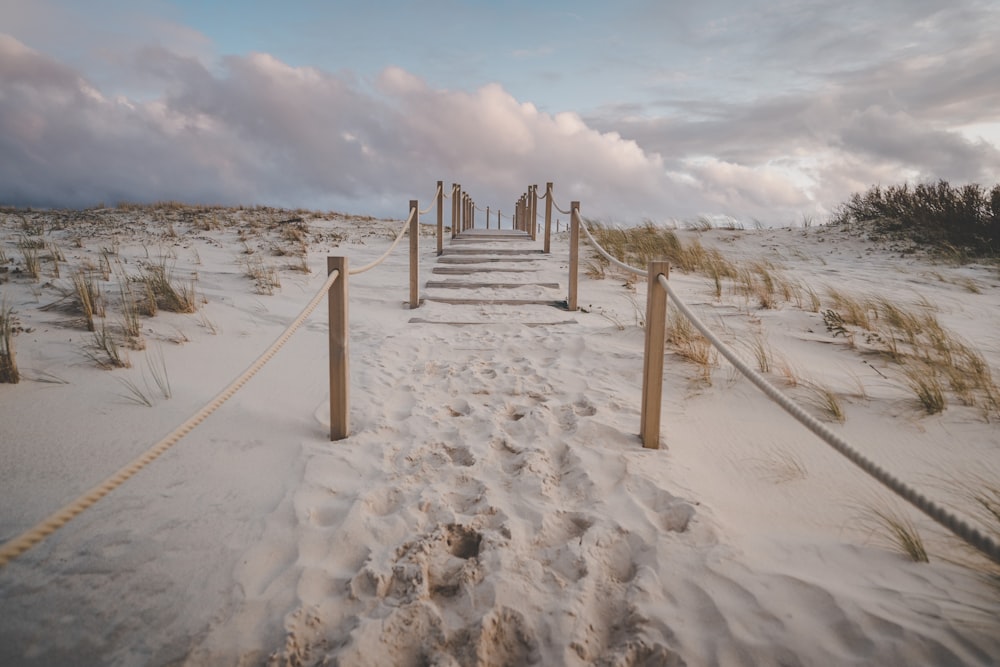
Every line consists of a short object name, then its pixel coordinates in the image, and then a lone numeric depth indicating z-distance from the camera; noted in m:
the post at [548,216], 9.70
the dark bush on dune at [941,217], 9.18
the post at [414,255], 6.58
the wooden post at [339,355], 2.85
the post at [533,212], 12.86
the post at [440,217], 9.32
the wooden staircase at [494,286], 6.22
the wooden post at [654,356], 2.78
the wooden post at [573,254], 6.45
